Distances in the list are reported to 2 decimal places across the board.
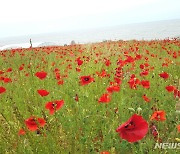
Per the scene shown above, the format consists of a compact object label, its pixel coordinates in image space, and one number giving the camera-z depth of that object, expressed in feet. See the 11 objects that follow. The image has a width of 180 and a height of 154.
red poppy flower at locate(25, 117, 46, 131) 3.55
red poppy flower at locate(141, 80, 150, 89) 5.81
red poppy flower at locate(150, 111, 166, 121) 3.26
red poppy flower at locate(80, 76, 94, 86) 5.75
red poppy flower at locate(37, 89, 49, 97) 4.45
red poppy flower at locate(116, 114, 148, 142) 1.93
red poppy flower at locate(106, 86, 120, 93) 5.36
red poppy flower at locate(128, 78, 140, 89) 5.99
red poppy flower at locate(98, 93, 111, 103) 4.94
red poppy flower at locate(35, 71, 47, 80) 5.72
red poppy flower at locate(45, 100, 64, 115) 3.84
